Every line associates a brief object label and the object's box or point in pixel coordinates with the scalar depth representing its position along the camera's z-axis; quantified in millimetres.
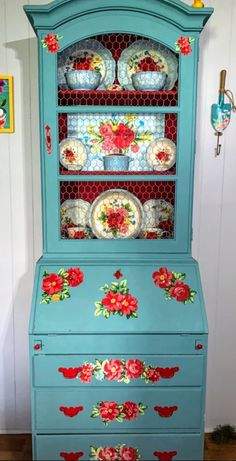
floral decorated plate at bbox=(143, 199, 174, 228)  2041
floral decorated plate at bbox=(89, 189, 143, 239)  2002
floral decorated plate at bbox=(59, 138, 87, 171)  1970
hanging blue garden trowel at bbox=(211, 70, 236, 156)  2152
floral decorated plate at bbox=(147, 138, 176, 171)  1975
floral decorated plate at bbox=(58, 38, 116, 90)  1900
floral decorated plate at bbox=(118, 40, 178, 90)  1900
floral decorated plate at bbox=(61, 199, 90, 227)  2012
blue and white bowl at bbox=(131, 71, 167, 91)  1872
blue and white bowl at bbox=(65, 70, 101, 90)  1860
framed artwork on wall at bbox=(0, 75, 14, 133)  2182
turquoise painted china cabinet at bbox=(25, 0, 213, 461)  1751
